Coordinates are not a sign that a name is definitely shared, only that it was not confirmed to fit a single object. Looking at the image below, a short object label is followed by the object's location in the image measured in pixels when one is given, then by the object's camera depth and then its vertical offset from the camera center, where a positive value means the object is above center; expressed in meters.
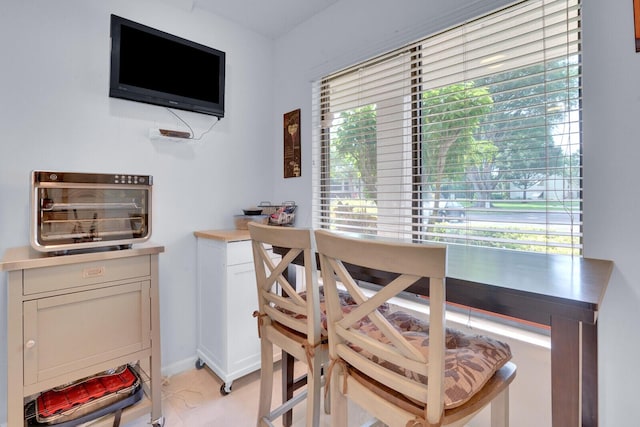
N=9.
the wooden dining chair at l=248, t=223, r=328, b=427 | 1.08 -0.42
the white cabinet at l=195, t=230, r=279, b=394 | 1.89 -0.60
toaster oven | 1.31 +0.02
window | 1.30 +0.41
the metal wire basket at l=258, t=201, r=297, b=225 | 2.29 +0.01
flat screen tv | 1.86 +0.97
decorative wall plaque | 2.48 +0.58
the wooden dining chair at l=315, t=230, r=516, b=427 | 0.72 -0.44
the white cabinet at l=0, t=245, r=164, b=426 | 1.22 -0.48
